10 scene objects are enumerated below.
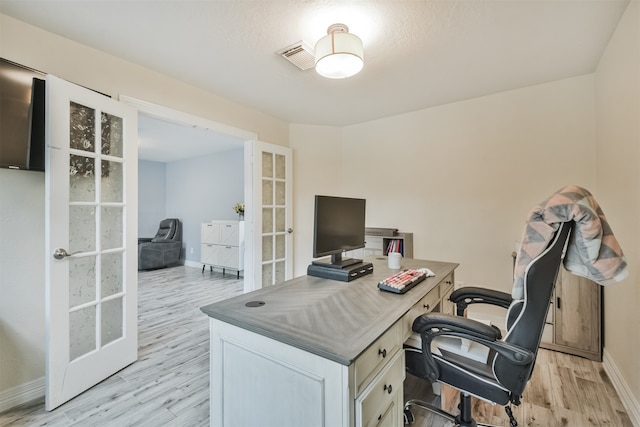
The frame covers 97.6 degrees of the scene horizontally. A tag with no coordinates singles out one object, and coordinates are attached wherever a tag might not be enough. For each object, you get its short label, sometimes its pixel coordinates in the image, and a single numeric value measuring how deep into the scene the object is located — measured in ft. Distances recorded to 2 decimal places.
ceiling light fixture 5.70
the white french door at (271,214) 11.06
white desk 2.99
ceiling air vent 6.84
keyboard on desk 4.81
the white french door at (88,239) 5.73
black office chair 3.57
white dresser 16.88
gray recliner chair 18.17
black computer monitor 5.41
